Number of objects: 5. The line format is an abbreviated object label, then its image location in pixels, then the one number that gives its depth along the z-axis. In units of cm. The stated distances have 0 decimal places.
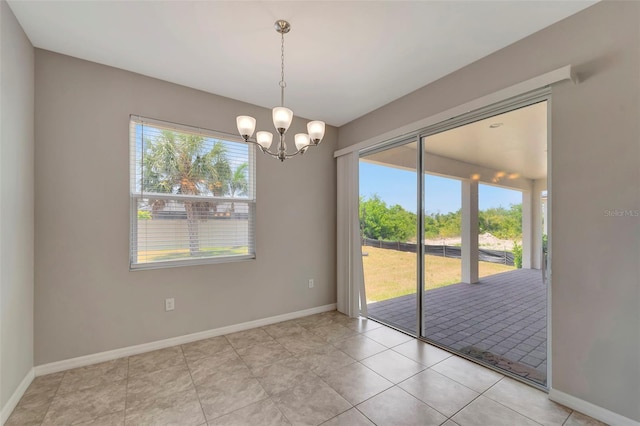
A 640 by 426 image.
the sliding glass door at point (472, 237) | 222
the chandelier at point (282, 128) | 186
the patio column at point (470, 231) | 262
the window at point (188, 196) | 266
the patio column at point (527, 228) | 222
